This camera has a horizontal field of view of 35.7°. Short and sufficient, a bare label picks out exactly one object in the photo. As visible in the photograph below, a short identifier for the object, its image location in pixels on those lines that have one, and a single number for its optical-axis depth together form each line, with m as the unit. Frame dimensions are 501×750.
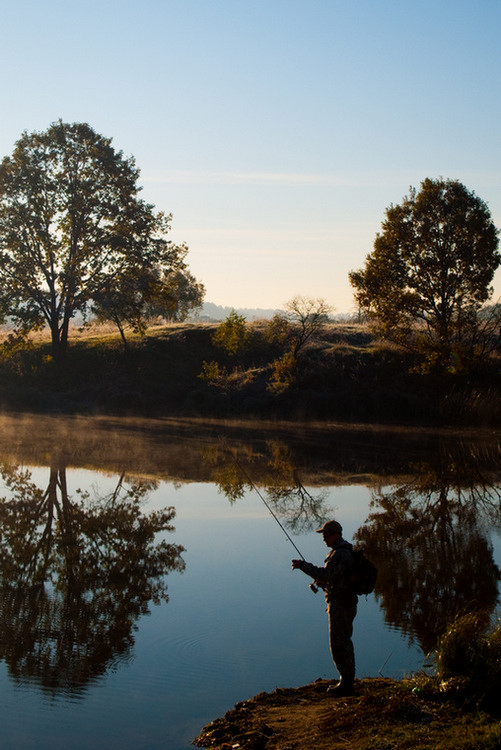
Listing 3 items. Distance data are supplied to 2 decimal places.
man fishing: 7.54
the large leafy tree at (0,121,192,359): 44.91
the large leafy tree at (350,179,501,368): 37.38
